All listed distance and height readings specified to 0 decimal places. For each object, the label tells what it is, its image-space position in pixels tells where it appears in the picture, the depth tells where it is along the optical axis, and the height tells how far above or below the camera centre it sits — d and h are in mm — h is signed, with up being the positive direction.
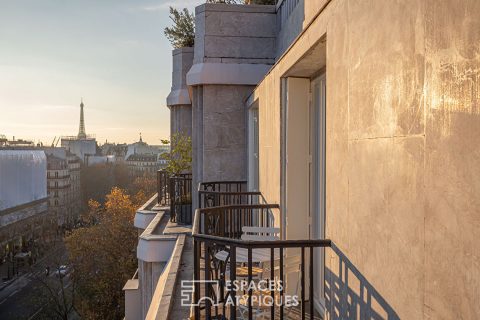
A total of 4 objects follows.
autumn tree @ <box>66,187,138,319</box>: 23719 -7000
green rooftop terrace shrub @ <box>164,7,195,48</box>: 15648 +4979
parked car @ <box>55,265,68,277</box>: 34625 -9813
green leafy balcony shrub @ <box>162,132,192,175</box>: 12273 -20
